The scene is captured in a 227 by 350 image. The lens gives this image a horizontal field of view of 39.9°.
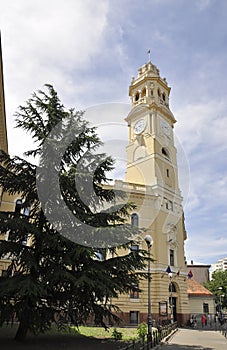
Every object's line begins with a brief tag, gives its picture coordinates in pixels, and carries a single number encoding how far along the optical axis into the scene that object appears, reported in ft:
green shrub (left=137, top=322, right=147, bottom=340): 52.85
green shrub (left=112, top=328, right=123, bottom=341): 48.70
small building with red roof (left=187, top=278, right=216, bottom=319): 137.90
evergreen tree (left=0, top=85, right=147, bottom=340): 39.32
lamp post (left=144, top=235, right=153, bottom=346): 43.20
